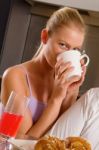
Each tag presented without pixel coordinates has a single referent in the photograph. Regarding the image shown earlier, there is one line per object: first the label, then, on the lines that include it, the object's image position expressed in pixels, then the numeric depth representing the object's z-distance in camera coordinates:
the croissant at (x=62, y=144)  1.21
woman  1.77
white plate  1.30
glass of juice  1.35
